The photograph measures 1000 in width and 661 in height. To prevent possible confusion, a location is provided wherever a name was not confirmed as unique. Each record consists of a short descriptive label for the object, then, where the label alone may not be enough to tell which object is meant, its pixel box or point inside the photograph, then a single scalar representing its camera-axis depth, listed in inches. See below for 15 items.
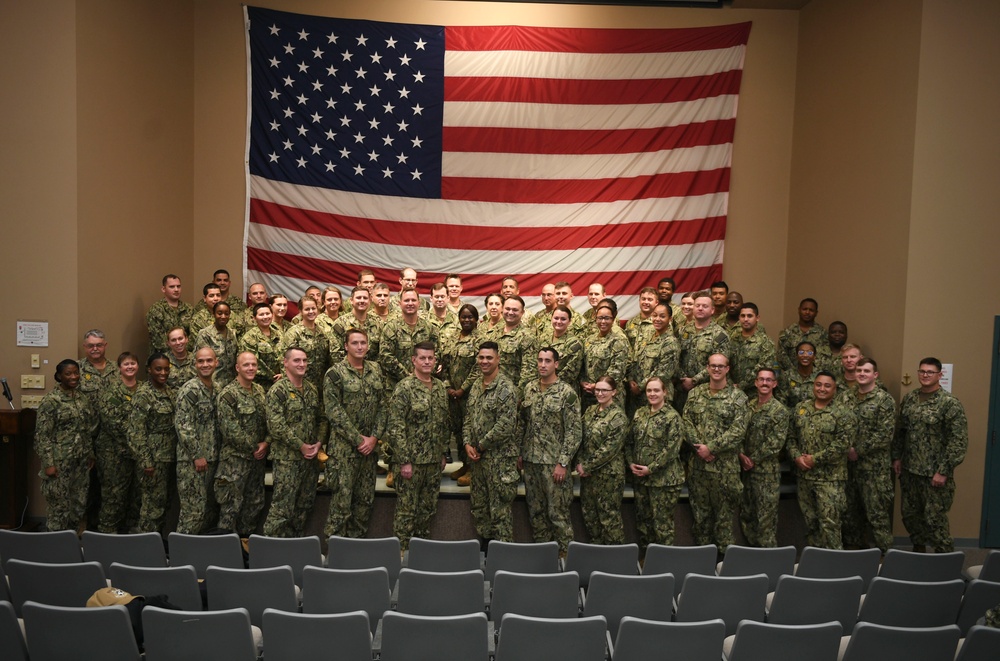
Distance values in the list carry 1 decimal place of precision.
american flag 374.6
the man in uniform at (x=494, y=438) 242.4
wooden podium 274.4
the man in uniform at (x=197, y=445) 243.4
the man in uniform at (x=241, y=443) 241.4
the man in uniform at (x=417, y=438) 246.5
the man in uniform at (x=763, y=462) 249.3
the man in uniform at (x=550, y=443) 242.8
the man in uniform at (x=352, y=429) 246.1
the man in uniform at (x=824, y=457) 251.3
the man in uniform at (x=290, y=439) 240.7
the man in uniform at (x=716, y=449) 245.6
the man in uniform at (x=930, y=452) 261.3
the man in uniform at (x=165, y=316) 318.3
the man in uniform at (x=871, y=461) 256.5
